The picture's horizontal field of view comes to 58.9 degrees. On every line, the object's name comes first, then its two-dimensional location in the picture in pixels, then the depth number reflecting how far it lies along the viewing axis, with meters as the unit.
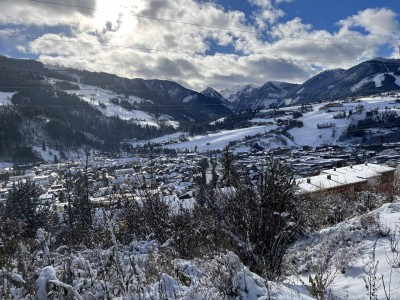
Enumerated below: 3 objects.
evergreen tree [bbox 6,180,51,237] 23.14
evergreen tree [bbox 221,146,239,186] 25.28
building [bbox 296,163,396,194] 38.50
